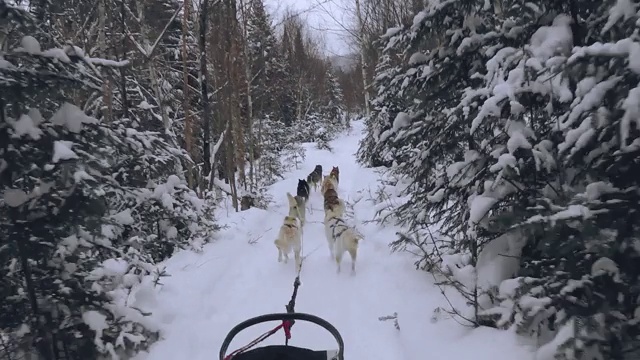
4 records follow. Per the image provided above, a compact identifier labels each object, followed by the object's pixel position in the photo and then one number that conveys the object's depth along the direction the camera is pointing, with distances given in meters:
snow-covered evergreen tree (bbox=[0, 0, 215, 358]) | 2.88
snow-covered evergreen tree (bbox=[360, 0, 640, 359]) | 2.24
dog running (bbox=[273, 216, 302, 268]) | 6.95
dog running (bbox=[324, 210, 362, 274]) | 6.43
